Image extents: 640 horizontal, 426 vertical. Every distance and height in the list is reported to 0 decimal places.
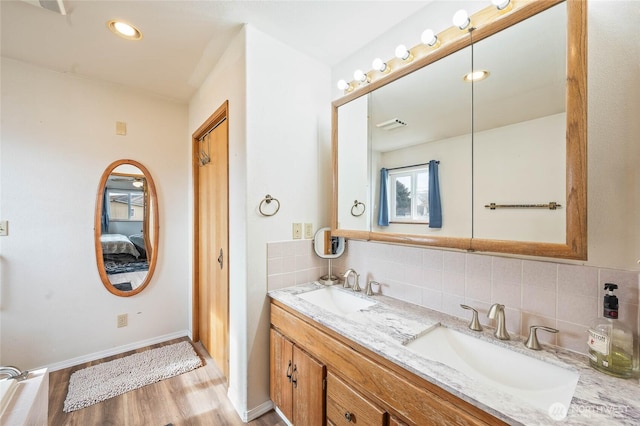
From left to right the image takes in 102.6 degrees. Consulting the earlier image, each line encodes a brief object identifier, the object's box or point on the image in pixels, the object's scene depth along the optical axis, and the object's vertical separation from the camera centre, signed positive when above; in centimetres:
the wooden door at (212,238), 197 -22
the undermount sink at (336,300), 160 -57
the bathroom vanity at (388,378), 70 -56
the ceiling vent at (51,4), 134 +112
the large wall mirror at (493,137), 88 +33
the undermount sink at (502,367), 84 -60
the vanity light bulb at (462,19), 113 +85
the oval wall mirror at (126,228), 229 -13
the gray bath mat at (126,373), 181 -128
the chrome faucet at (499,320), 105 -45
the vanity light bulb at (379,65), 150 +86
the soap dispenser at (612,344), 80 -43
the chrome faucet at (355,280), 168 -44
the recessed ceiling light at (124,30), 157 +117
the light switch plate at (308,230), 187 -13
